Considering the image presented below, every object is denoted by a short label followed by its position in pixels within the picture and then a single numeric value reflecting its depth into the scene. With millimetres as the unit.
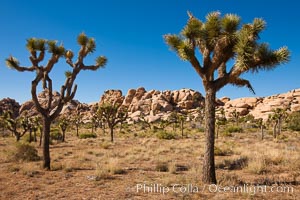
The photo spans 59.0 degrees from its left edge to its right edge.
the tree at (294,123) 35938
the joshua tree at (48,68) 10422
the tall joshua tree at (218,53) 7512
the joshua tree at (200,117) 52069
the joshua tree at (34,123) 26422
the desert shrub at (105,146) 18672
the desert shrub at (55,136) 27750
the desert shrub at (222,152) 13925
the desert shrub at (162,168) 10109
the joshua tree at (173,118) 46156
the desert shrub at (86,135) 30127
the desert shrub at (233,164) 10423
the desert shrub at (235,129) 34669
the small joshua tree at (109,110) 26453
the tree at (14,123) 26562
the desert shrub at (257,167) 9180
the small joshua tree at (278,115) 29925
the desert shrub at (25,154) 12477
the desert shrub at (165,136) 26641
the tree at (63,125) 28331
